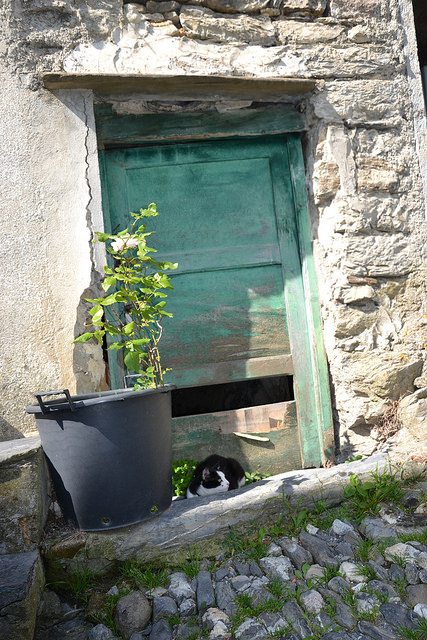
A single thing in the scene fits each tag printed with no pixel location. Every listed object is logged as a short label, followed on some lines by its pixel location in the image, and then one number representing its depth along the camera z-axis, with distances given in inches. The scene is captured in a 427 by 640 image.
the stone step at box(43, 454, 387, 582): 80.9
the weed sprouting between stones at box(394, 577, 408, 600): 71.9
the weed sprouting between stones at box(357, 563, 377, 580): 75.6
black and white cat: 101.0
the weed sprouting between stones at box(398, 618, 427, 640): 63.3
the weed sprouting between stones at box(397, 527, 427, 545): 81.6
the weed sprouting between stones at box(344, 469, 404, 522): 91.4
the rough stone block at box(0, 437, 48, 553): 77.2
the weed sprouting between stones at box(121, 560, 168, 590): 78.5
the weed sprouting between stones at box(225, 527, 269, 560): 83.6
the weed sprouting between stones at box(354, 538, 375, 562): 79.9
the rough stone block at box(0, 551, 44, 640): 64.1
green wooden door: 113.6
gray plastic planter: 78.8
